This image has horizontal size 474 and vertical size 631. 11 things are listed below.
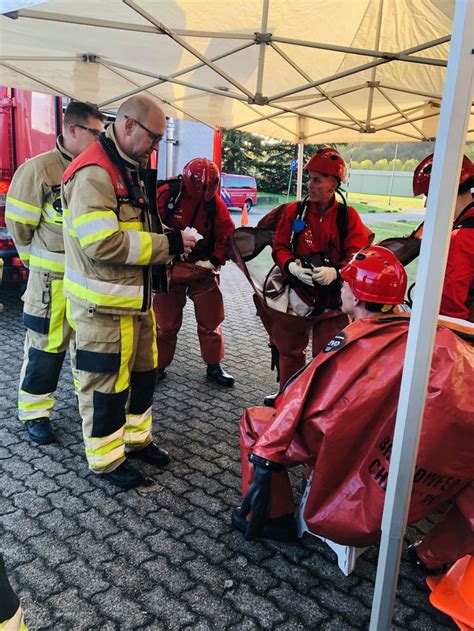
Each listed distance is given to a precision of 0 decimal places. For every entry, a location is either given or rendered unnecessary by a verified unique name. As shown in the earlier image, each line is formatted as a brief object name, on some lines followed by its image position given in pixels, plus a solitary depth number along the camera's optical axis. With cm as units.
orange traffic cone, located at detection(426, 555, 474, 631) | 187
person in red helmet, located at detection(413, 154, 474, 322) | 256
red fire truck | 523
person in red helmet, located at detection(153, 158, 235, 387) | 398
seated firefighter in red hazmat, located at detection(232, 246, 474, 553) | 167
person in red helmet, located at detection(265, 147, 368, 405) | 345
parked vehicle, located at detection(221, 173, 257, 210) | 2305
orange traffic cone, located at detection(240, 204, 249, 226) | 1495
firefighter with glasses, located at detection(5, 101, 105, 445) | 304
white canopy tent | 140
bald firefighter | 241
